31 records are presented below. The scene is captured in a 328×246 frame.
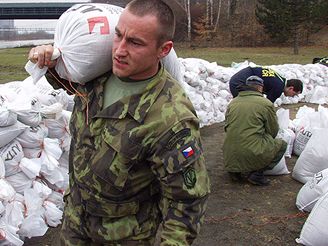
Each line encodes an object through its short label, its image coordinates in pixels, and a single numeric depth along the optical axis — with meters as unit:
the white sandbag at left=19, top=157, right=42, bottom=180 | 3.13
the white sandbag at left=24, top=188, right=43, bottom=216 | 3.07
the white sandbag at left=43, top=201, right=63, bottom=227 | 3.28
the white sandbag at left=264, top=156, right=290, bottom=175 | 4.78
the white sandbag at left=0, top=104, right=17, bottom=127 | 2.93
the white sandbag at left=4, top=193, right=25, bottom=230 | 2.85
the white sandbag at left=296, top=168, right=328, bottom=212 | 3.54
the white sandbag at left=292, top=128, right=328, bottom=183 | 4.25
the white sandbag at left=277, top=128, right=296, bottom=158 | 5.20
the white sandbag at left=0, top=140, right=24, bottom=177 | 3.01
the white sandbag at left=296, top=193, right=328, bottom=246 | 3.01
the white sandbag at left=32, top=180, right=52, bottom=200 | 3.20
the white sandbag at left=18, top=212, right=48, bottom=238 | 2.98
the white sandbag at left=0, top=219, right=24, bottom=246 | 2.73
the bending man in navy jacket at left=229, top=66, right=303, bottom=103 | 5.20
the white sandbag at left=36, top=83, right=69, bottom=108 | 3.59
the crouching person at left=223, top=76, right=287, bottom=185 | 4.33
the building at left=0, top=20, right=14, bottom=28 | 62.36
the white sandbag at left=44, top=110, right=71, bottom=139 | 3.59
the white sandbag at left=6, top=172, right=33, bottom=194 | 3.09
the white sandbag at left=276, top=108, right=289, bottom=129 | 5.31
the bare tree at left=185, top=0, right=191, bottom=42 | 30.98
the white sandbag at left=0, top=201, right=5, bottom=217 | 2.71
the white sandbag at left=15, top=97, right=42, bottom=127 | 3.16
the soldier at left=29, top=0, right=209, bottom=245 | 1.40
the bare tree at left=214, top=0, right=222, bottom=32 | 32.82
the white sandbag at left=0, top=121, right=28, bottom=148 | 2.97
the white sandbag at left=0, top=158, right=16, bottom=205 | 2.77
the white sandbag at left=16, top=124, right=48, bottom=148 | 3.19
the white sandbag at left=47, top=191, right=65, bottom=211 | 3.39
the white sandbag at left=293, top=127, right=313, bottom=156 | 5.18
